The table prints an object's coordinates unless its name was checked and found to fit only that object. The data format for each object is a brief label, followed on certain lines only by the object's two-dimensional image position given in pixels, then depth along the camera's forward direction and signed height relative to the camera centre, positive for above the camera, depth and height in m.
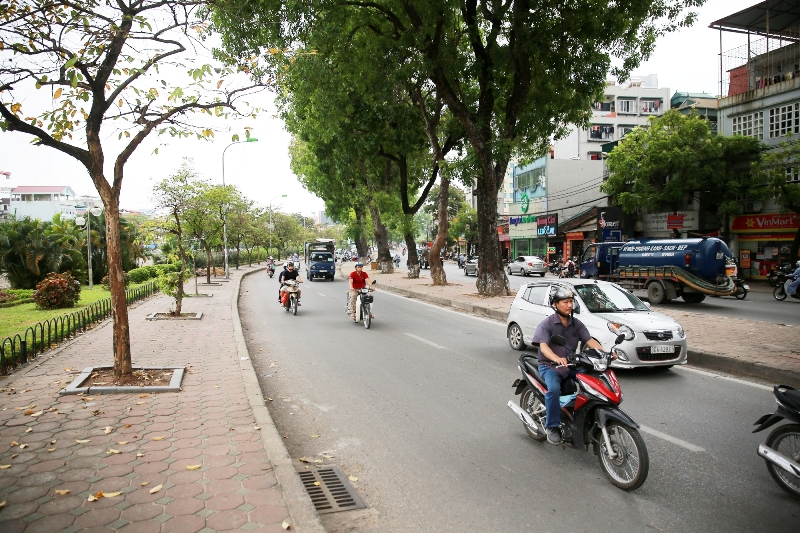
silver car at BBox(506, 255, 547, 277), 37.29 -1.51
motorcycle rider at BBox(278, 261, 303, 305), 17.11 -0.73
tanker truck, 17.62 -1.02
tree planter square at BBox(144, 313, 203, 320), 14.37 -1.63
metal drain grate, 4.12 -1.93
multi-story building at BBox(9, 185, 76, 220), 76.19 +8.85
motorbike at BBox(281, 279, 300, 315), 16.42 -1.37
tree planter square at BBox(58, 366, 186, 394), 6.71 -1.64
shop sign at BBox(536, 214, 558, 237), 46.06 +1.53
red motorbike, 4.23 -1.49
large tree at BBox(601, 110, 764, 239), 28.28 +3.92
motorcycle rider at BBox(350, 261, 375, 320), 13.98 -0.81
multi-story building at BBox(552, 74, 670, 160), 57.83 +13.21
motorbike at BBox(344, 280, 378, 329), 13.37 -1.43
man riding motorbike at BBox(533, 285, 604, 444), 4.80 -0.97
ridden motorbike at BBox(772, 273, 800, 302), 19.17 -1.95
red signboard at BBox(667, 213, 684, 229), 32.19 +1.10
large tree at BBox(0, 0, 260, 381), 6.30 +2.12
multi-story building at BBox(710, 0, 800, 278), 25.56 +6.54
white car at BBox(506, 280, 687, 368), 7.88 -1.25
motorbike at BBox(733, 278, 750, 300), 19.27 -1.82
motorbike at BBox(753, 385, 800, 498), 4.11 -1.65
